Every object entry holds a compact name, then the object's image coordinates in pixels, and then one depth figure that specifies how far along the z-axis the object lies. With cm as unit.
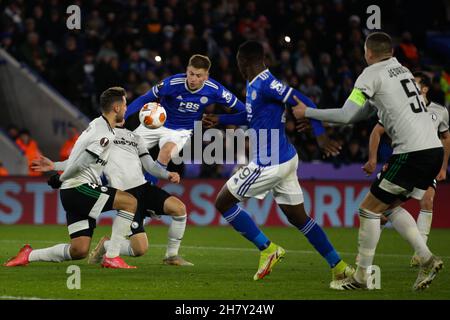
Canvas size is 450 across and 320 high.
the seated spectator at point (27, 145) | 1823
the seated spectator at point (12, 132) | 1844
